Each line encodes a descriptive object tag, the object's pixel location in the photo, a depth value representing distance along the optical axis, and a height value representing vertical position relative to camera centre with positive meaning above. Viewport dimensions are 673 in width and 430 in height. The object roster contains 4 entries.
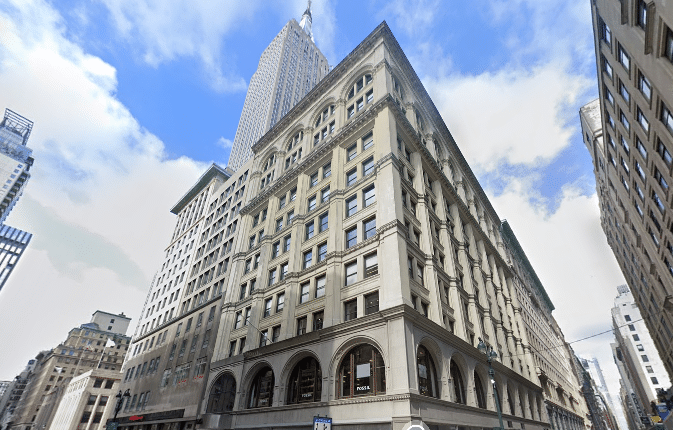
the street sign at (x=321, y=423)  17.45 +0.69
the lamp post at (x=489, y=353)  20.33 +4.76
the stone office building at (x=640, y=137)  19.95 +21.99
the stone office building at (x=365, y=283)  22.66 +12.05
